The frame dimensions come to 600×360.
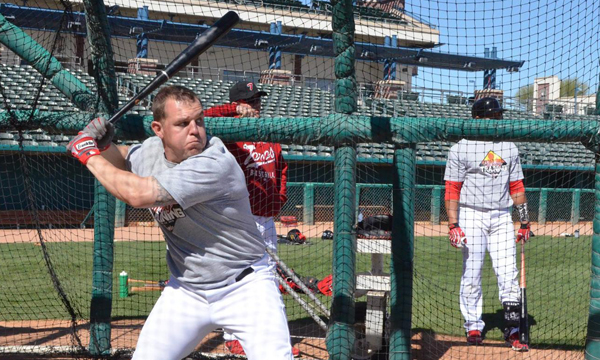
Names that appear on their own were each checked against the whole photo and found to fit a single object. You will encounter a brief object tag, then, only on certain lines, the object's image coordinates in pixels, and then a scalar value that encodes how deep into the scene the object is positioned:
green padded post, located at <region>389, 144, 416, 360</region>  3.79
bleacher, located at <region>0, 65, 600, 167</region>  9.99
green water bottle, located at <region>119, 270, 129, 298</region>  6.15
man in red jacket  4.57
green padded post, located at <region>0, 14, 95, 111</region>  4.33
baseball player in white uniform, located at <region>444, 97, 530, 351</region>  4.96
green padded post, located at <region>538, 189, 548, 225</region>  15.59
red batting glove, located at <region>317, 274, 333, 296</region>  5.47
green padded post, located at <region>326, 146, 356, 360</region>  3.73
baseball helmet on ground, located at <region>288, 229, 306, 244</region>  11.48
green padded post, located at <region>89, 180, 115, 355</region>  4.11
